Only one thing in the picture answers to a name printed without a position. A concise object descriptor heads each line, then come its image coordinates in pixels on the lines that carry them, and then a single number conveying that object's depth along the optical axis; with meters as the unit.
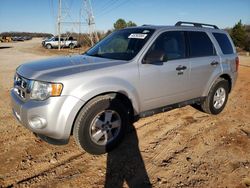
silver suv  2.52
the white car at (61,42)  27.12
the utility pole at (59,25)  23.66
